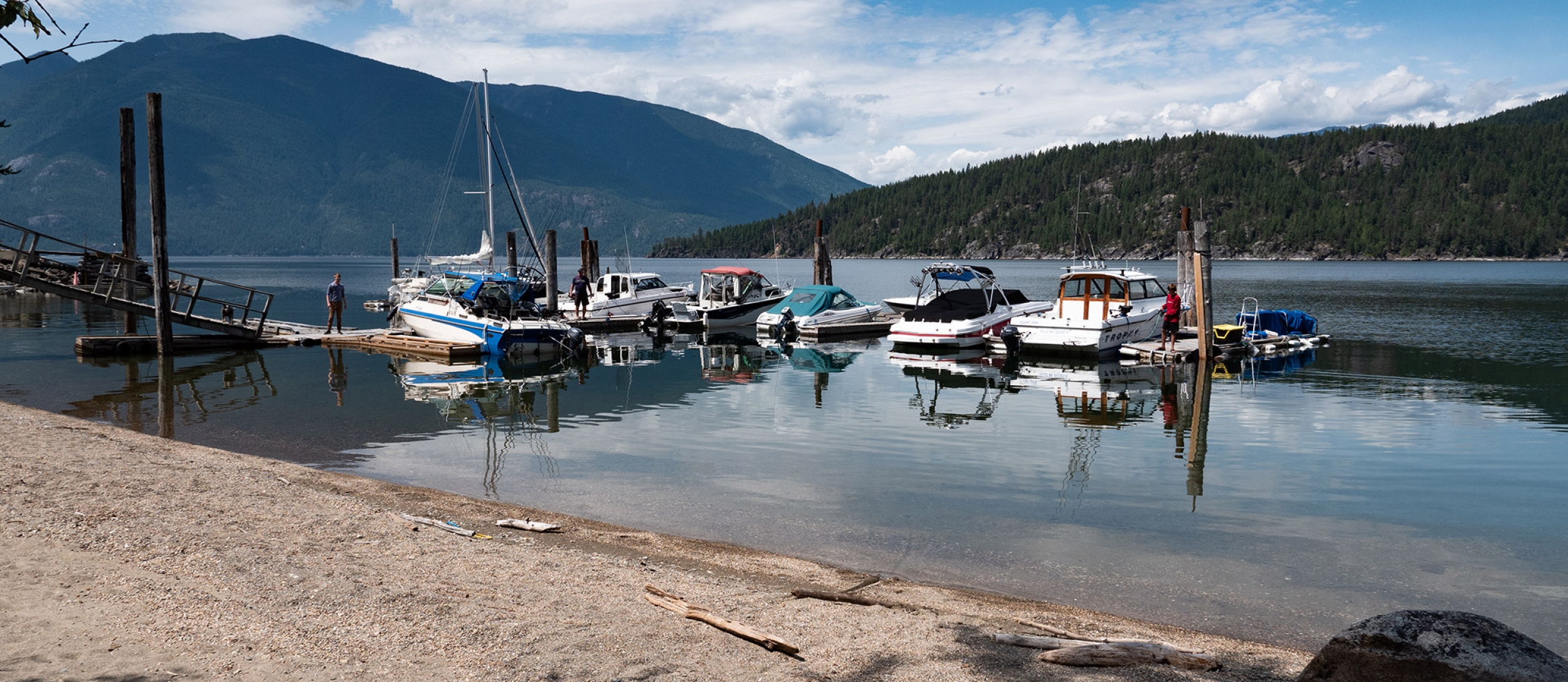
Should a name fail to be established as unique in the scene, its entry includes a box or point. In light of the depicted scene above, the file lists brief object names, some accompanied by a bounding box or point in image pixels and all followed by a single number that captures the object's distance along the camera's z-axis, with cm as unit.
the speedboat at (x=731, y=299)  3938
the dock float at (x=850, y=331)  3625
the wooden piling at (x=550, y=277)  3950
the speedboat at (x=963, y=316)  3066
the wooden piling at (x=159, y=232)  2481
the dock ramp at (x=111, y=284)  2536
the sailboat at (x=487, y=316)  2834
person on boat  3816
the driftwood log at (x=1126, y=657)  602
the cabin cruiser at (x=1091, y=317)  2834
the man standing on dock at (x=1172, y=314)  2766
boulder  446
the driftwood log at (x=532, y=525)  998
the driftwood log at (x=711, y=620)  627
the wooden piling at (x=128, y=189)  2775
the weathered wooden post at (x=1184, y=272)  3002
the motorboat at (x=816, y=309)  3691
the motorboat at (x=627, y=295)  3972
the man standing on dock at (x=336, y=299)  3281
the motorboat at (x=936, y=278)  3350
